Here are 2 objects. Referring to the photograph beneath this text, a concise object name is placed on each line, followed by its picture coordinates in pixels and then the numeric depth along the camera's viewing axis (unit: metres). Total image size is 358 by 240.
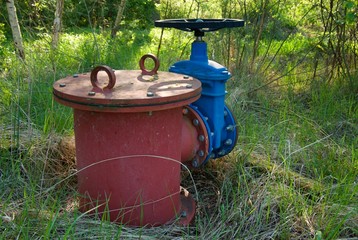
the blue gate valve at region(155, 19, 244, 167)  2.12
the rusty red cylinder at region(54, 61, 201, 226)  1.64
